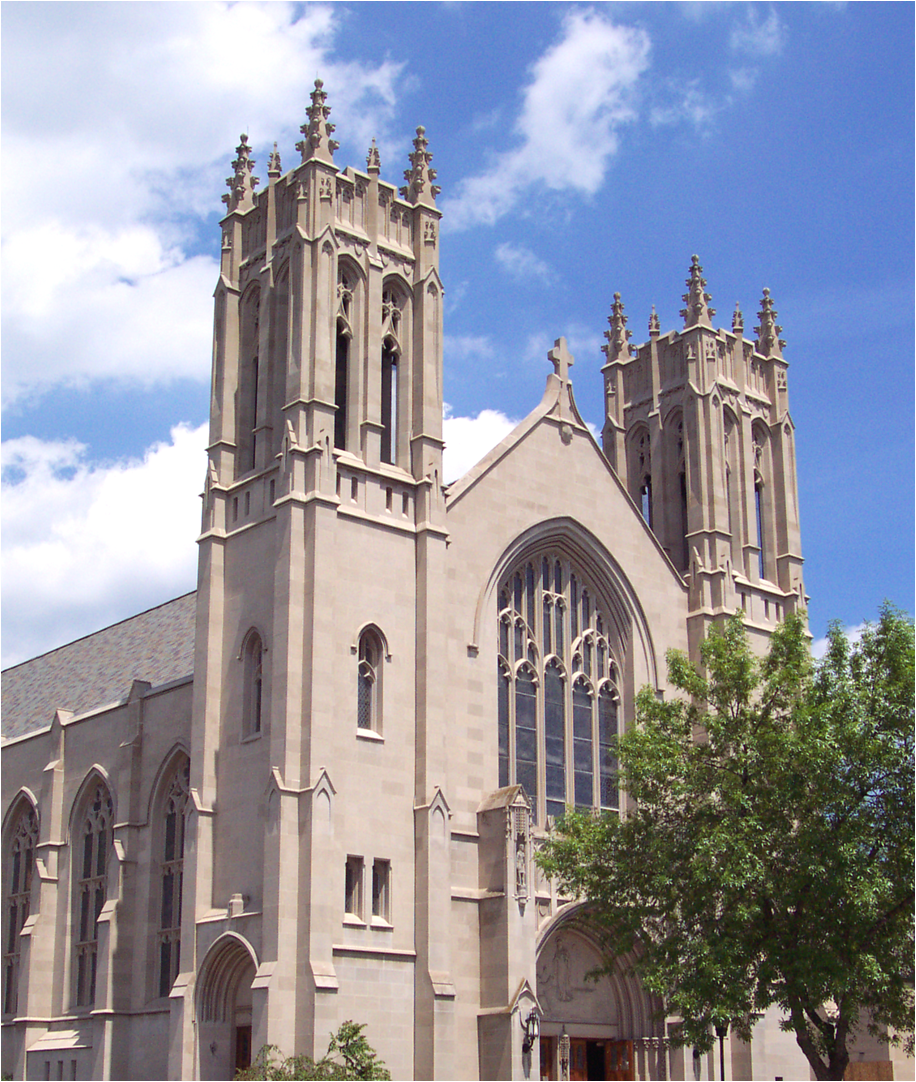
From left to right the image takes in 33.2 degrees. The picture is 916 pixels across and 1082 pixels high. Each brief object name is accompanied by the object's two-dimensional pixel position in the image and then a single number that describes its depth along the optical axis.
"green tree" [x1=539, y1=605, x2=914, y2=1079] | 28.69
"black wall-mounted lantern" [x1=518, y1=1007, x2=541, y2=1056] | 33.62
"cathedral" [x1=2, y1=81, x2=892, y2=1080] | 33.25
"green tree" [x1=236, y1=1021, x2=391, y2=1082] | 29.17
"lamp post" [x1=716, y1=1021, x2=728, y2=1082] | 28.93
